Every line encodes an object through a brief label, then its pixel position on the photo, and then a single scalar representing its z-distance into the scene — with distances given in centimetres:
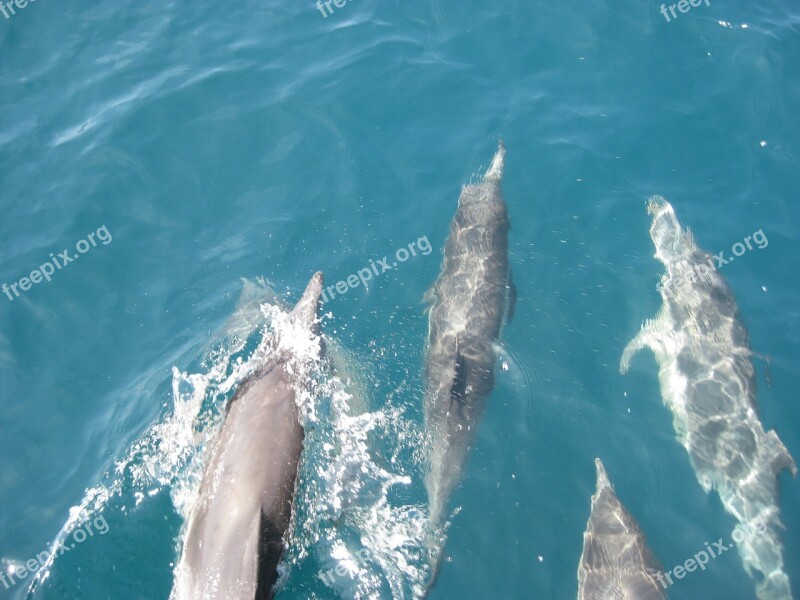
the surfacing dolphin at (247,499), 603
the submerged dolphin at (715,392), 921
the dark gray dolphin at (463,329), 904
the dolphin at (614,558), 809
